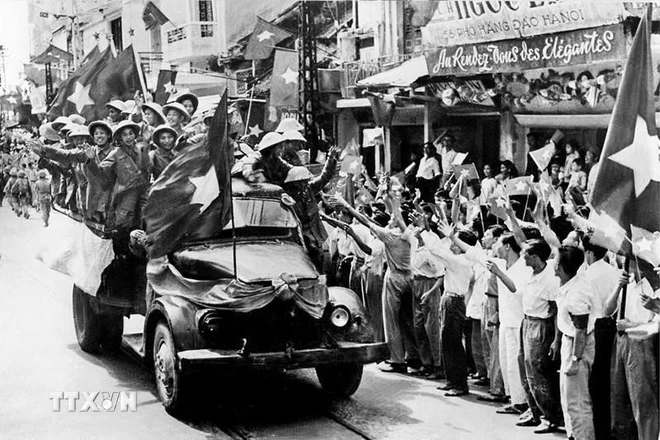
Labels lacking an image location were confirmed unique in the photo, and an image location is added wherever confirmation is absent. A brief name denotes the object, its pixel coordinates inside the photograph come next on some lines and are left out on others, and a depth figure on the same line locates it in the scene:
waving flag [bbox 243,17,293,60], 16.80
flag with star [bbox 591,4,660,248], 5.60
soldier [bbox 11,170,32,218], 17.81
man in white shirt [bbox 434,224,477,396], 8.02
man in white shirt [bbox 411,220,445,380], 8.54
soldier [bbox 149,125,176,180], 8.97
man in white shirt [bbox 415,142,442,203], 14.52
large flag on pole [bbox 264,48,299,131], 16.09
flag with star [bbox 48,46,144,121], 11.48
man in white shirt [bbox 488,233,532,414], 7.26
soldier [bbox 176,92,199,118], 11.09
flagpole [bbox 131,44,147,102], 11.41
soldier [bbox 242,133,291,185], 8.55
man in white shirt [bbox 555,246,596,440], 6.24
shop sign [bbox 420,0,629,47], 12.22
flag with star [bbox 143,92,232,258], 7.51
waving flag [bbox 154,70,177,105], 13.74
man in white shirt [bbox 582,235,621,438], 6.32
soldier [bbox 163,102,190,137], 10.26
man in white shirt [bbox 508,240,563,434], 6.75
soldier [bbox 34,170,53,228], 14.59
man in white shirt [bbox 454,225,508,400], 7.73
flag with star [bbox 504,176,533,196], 10.51
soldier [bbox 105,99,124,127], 11.05
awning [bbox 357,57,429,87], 15.75
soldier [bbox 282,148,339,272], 8.52
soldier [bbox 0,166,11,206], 17.27
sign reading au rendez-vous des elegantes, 11.68
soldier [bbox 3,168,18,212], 18.00
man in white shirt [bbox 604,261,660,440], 5.96
